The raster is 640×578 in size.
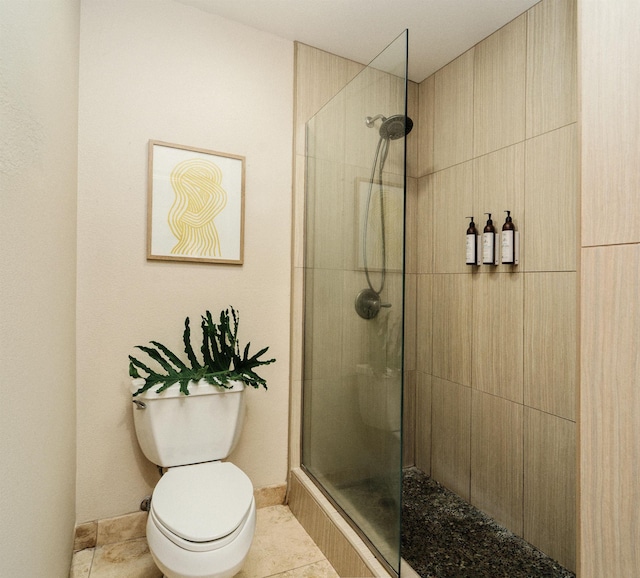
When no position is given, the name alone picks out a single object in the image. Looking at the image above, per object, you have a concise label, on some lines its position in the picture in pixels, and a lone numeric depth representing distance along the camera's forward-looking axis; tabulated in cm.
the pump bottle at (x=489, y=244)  206
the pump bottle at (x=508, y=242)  194
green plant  175
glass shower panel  143
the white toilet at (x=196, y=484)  125
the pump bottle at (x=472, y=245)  216
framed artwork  188
